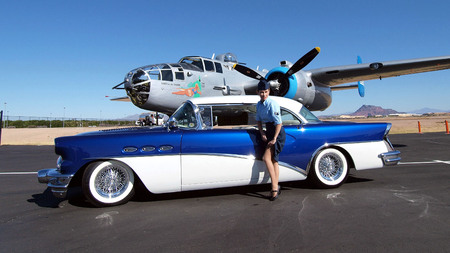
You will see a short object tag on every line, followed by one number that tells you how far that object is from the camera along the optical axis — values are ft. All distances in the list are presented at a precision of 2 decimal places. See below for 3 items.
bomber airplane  32.07
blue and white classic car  11.28
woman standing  11.84
